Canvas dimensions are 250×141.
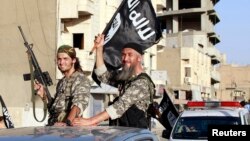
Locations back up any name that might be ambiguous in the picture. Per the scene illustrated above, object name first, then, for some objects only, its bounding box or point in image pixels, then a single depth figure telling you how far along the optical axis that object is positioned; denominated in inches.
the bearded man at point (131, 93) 222.8
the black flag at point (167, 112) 363.0
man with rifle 229.5
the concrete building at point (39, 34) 1200.2
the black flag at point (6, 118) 397.7
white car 497.7
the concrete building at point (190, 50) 2451.0
